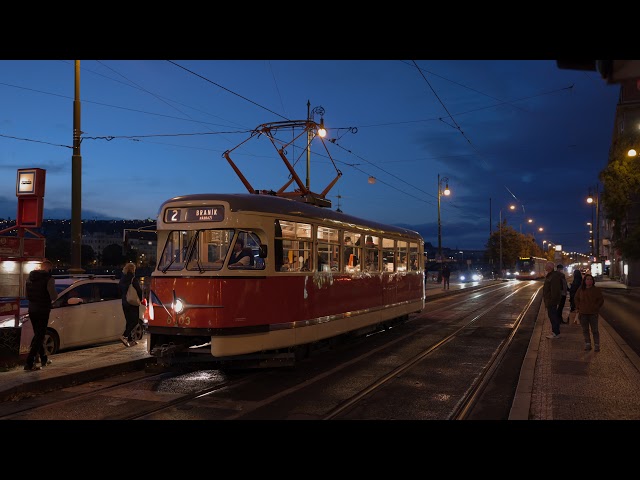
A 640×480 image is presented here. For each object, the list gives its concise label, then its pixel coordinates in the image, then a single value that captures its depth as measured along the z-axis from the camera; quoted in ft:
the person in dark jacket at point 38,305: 29.32
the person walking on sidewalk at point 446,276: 120.57
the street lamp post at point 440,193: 122.21
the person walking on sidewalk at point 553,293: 41.52
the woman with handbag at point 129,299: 37.40
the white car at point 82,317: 33.96
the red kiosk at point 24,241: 33.30
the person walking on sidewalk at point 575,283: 50.40
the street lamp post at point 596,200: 175.73
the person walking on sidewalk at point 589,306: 35.76
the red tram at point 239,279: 28.27
